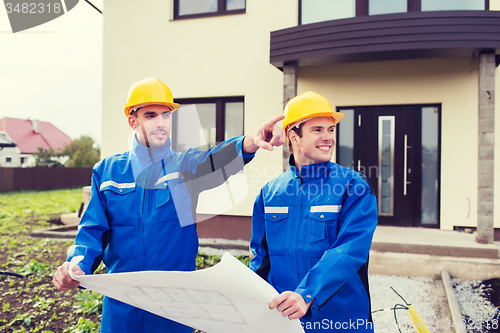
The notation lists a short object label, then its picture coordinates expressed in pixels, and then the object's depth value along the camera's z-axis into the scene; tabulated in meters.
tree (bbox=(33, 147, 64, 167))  35.19
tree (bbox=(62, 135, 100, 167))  40.34
